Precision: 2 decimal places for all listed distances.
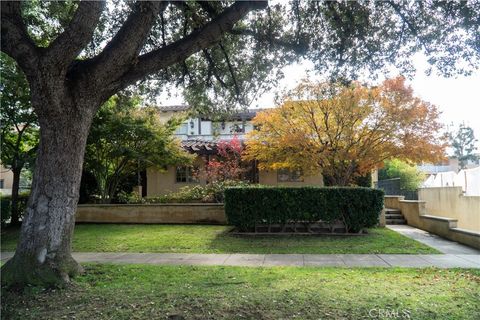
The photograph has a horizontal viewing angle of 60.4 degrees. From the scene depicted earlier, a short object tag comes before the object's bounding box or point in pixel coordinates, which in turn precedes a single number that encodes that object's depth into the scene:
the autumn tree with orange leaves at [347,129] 14.46
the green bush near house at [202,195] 17.89
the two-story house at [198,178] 22.31
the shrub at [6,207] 15.46
